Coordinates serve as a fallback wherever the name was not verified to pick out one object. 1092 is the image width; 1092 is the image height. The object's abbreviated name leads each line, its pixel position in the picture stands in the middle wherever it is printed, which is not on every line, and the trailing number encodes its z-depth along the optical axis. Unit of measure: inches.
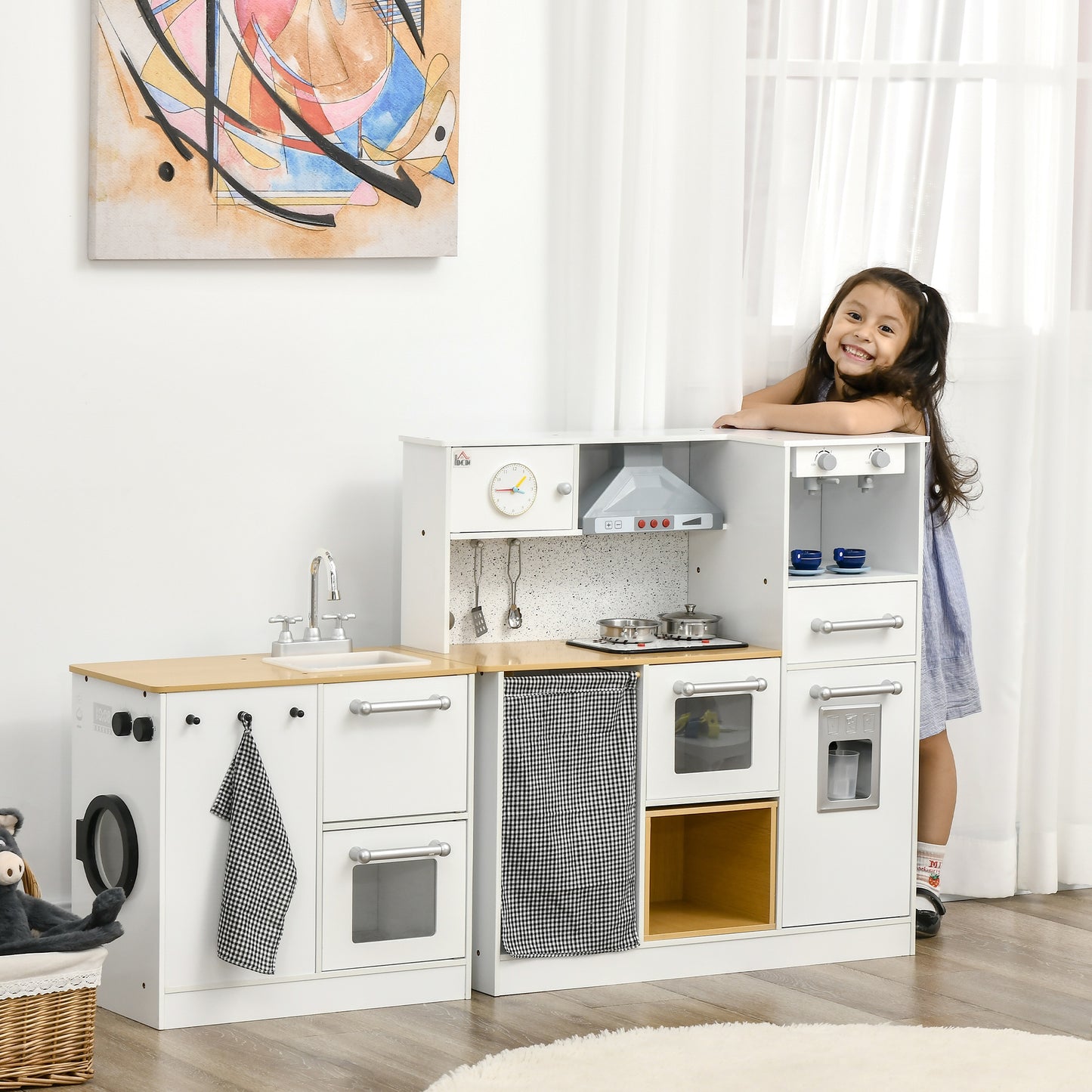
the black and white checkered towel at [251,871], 207.6
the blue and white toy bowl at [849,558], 251.6
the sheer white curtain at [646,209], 252.7
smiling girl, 259.2
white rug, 194.1
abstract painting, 228.3
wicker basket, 188.7
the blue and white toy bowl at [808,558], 247.9
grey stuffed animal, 190.4
